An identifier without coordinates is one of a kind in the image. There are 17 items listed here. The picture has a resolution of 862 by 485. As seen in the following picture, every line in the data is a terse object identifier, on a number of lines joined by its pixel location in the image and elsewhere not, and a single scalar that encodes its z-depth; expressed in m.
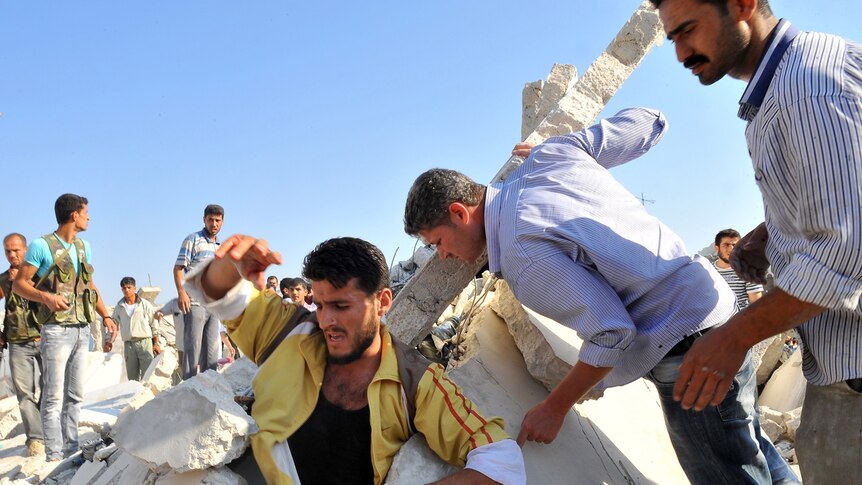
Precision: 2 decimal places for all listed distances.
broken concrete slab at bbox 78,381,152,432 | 6.13
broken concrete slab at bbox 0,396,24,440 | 7.01
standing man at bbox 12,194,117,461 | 4.82
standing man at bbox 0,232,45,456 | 5.04
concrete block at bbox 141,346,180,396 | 6.78
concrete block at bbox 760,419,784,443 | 5.47
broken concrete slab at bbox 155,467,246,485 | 2.28
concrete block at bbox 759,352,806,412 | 6.95
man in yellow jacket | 2.32
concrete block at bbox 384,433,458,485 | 2.25
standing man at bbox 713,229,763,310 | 5.90
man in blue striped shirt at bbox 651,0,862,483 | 1.67
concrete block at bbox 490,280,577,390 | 3.40
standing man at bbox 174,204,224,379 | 6.13
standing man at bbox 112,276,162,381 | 8.58
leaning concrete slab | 3.51
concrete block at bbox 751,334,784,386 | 8.20
